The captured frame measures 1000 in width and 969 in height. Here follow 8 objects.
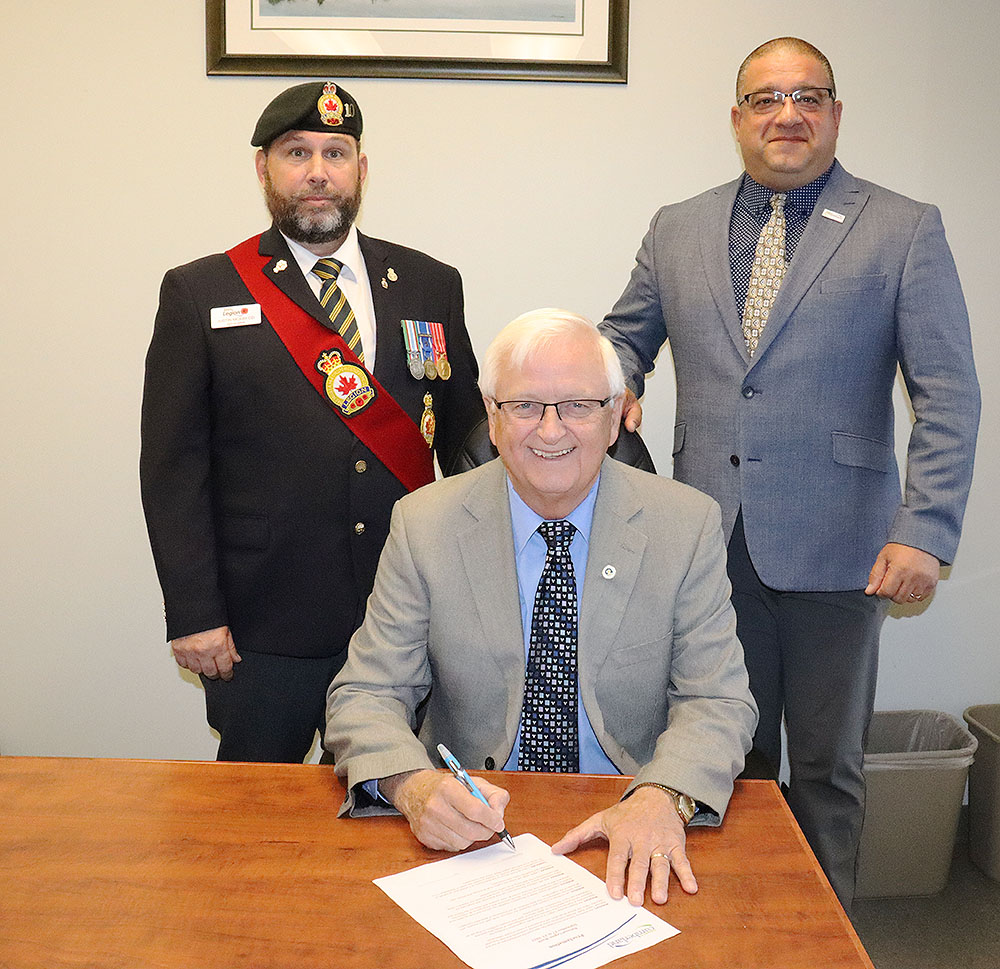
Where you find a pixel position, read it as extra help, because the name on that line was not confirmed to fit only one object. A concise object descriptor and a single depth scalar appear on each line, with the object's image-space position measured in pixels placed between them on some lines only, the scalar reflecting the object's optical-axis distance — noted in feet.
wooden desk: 3.62
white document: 3.62
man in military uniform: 7.14
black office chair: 6.64
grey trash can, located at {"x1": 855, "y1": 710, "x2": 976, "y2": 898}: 9.37
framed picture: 9.61
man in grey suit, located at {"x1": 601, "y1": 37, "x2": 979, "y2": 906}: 7.16
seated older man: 5.50
